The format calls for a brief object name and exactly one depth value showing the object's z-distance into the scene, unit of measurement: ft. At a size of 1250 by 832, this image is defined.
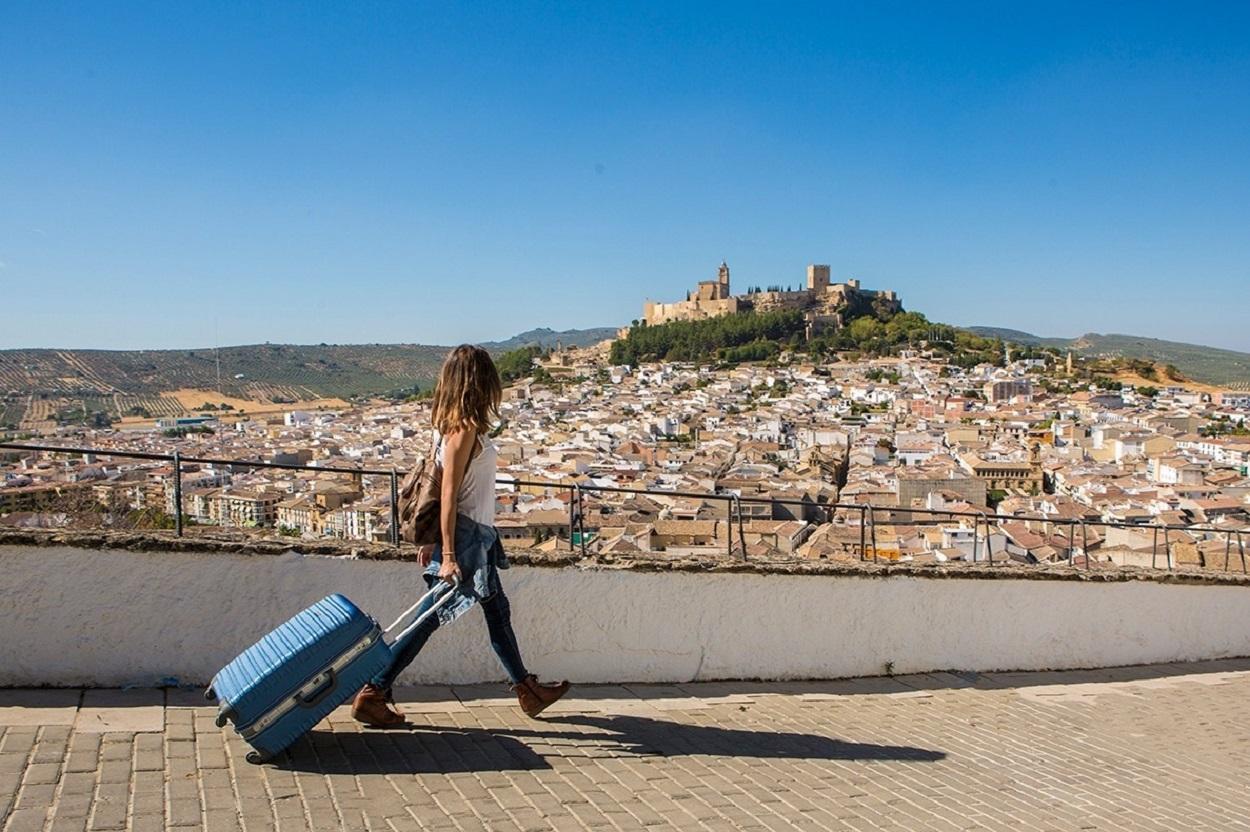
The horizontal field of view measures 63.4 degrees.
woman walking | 11.61
